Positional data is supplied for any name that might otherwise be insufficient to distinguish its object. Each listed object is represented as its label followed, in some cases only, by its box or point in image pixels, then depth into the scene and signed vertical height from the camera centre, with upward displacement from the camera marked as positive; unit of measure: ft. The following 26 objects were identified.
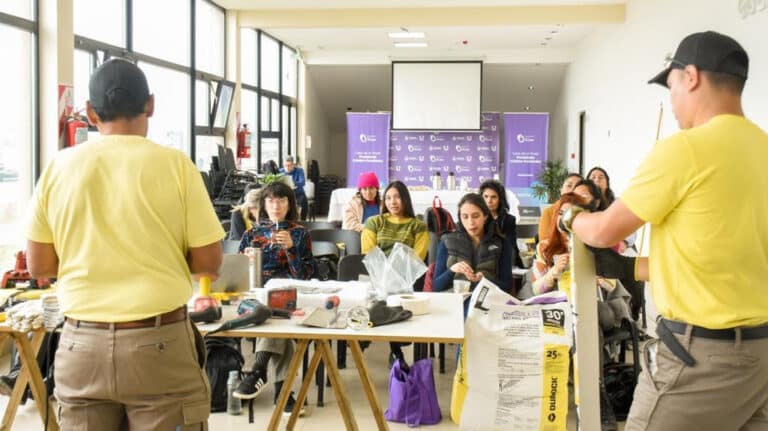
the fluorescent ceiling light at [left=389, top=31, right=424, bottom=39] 43.77 +7.73
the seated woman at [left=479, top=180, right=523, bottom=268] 15.34 -0.92
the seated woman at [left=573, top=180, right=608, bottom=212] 16.26 -0.48
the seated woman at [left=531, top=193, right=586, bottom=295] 12.82 -1.62
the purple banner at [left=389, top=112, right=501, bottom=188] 50.11 +0.98
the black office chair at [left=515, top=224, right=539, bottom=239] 20.24 -1.67
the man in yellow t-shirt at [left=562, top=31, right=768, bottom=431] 5.27 -0.51
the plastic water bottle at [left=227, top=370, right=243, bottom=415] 12.54 -3.90
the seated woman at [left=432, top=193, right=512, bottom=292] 14.51 -1.60
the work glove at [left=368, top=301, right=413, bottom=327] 9.68 -1.92
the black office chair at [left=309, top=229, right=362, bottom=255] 17.99 -1.71
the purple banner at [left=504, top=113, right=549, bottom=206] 49.06 +1.75
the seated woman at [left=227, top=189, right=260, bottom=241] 16.65 -1.24
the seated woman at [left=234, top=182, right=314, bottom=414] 14.46 -1.41
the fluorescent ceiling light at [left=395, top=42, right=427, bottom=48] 47.93 +7.77
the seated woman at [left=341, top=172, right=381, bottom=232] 20.79 -1.05
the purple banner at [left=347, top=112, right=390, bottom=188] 49.52 +1.57
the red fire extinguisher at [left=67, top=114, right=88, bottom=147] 20.89 +0.88
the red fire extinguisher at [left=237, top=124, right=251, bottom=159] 37.65 +1.07
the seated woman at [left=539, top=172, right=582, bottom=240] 15.31 -1.10
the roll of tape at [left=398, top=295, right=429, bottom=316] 10.35 -1.88
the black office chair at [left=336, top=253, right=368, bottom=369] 14.83 -1.99
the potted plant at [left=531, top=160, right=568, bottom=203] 45.42 -0.83
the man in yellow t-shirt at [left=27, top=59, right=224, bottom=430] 5.92 -0.76
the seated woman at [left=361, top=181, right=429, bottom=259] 16.57 -1.34
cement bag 11.09 -2.82
